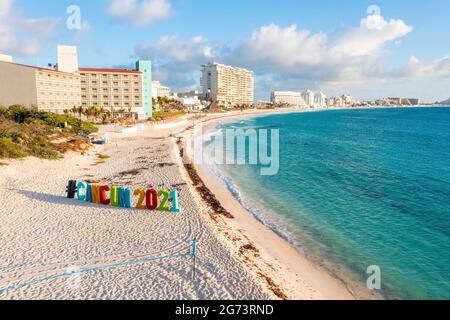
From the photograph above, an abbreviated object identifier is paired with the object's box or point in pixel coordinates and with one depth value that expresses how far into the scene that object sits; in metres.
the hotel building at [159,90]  126.20
